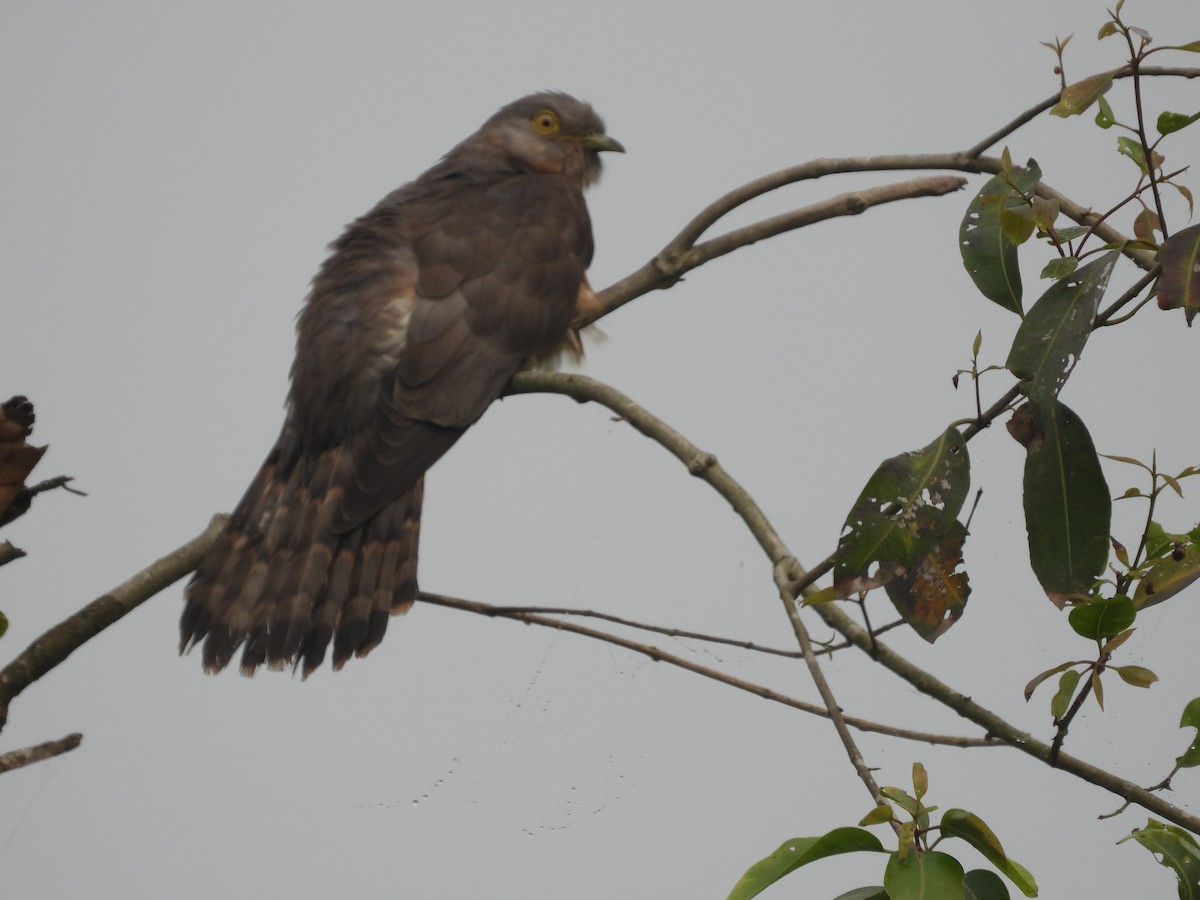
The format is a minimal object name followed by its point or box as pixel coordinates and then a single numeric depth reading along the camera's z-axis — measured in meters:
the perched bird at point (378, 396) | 7.02
